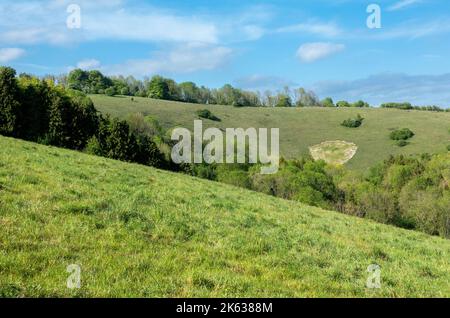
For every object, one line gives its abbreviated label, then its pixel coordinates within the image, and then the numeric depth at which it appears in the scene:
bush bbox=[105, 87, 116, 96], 152.12
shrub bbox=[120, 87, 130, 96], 162.23
